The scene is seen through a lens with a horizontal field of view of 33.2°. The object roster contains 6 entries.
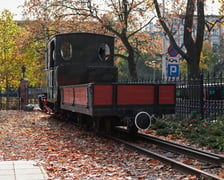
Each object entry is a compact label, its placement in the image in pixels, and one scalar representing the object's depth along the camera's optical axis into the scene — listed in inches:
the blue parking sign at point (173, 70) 524.7
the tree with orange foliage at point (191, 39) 621.0
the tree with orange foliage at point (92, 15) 823.7
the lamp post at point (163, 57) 1024.9
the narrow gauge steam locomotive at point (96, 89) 362.9
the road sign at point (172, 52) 566.9
